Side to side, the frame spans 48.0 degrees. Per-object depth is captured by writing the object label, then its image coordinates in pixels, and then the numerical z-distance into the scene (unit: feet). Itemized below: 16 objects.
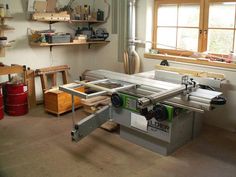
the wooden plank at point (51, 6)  14.37
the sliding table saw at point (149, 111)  8.66
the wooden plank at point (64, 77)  16.17
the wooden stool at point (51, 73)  14.93
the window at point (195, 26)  12.14
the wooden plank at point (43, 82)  14.99
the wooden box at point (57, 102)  13.30
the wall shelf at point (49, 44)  14.09
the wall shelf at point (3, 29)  12.99
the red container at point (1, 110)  13.02
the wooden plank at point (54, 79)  15.67
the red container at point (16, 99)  13.35
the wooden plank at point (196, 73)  11.19
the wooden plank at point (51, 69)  14.82
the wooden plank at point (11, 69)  12.60
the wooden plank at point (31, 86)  14.42
